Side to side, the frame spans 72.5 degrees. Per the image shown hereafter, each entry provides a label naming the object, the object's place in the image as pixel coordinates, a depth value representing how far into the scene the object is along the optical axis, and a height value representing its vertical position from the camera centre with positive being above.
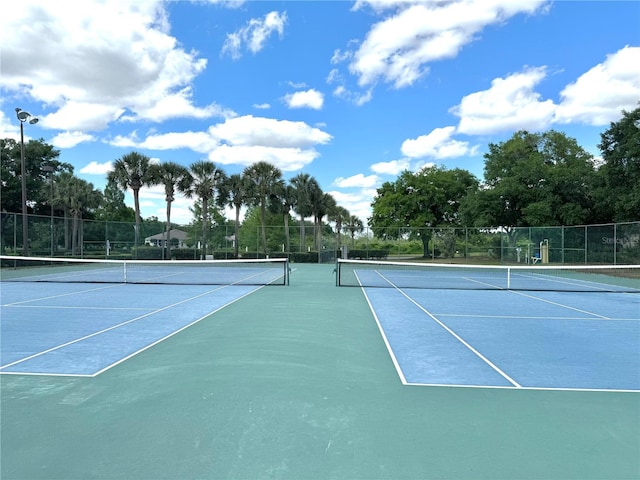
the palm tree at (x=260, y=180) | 38.69 +5.67
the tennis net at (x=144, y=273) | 17.87 -1.52
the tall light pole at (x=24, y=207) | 21.55 +1.93
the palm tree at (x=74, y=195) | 45.09 +5.09
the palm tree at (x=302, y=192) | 41.94 +4.94
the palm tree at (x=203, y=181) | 37.56 +5.41
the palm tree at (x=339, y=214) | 57.31 +4.16
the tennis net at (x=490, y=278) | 17.02 -1.69
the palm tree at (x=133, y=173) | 35.66 +5.75
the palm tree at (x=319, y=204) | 42.59 +3.84
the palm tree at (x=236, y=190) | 38.69 +4.72
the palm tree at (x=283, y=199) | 39.73 +4.16
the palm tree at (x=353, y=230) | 31.94 +0.99
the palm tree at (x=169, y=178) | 36.50 +5.55
